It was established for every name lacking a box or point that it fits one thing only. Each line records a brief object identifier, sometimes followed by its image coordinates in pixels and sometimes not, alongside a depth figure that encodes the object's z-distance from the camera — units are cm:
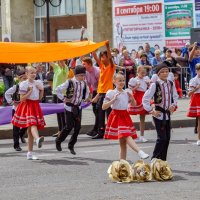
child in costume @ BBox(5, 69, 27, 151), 1568
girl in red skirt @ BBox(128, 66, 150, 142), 1780
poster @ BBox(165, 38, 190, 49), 3278
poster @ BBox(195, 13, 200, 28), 3187
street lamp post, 2769
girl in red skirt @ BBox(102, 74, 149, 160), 1274
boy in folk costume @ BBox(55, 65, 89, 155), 1491
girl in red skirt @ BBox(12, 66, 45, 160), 1475
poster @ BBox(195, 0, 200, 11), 3141
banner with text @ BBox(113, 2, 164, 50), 3344
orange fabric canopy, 1644
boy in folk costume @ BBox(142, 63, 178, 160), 1252
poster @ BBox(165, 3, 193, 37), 3228
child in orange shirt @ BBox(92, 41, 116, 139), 1778
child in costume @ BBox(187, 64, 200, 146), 1678
